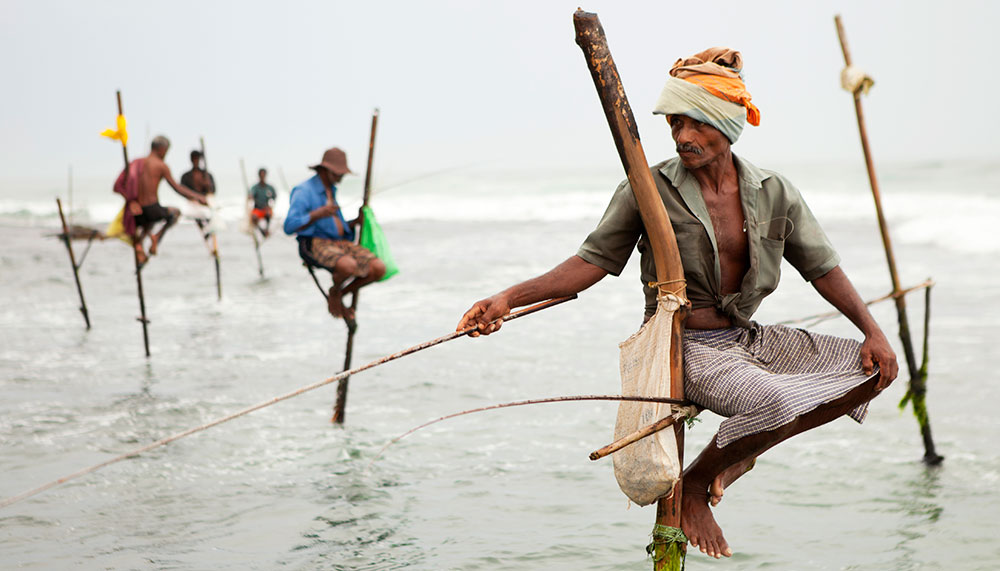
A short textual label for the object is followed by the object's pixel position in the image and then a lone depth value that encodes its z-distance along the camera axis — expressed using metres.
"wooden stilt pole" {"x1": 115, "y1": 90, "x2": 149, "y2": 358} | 9.30
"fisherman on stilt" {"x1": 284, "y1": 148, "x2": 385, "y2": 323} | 6.95
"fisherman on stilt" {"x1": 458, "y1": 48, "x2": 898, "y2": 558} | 2.72
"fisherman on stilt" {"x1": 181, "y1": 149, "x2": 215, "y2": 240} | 14.65
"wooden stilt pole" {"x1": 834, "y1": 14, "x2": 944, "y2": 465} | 5.50
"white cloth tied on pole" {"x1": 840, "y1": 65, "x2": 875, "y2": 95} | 5.33
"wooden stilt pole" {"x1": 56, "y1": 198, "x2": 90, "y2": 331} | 10.52
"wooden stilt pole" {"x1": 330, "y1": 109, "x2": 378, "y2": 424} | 6.63
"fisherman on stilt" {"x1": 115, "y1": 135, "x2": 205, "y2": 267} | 10.59
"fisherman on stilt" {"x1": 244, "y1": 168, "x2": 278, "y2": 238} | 17.23
